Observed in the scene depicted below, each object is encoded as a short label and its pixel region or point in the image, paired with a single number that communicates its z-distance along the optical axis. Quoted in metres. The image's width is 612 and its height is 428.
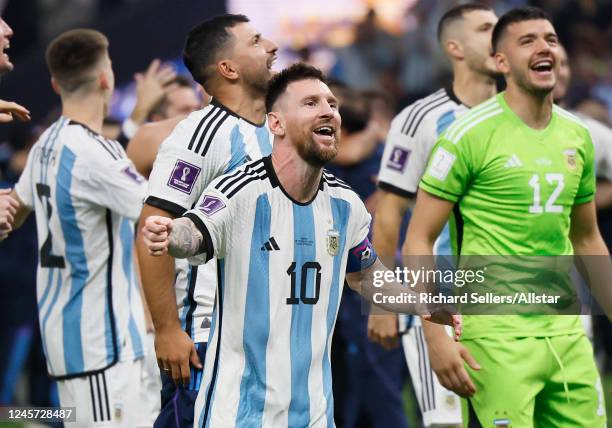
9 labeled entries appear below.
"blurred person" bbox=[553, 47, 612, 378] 18.41
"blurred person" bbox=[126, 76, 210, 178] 15.84
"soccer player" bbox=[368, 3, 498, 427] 16.11
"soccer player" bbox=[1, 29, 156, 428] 15.20
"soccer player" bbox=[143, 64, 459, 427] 11.08
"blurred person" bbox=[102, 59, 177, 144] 18.36
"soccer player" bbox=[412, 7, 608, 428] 12.74
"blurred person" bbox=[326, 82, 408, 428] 19.03
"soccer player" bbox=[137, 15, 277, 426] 12.16
